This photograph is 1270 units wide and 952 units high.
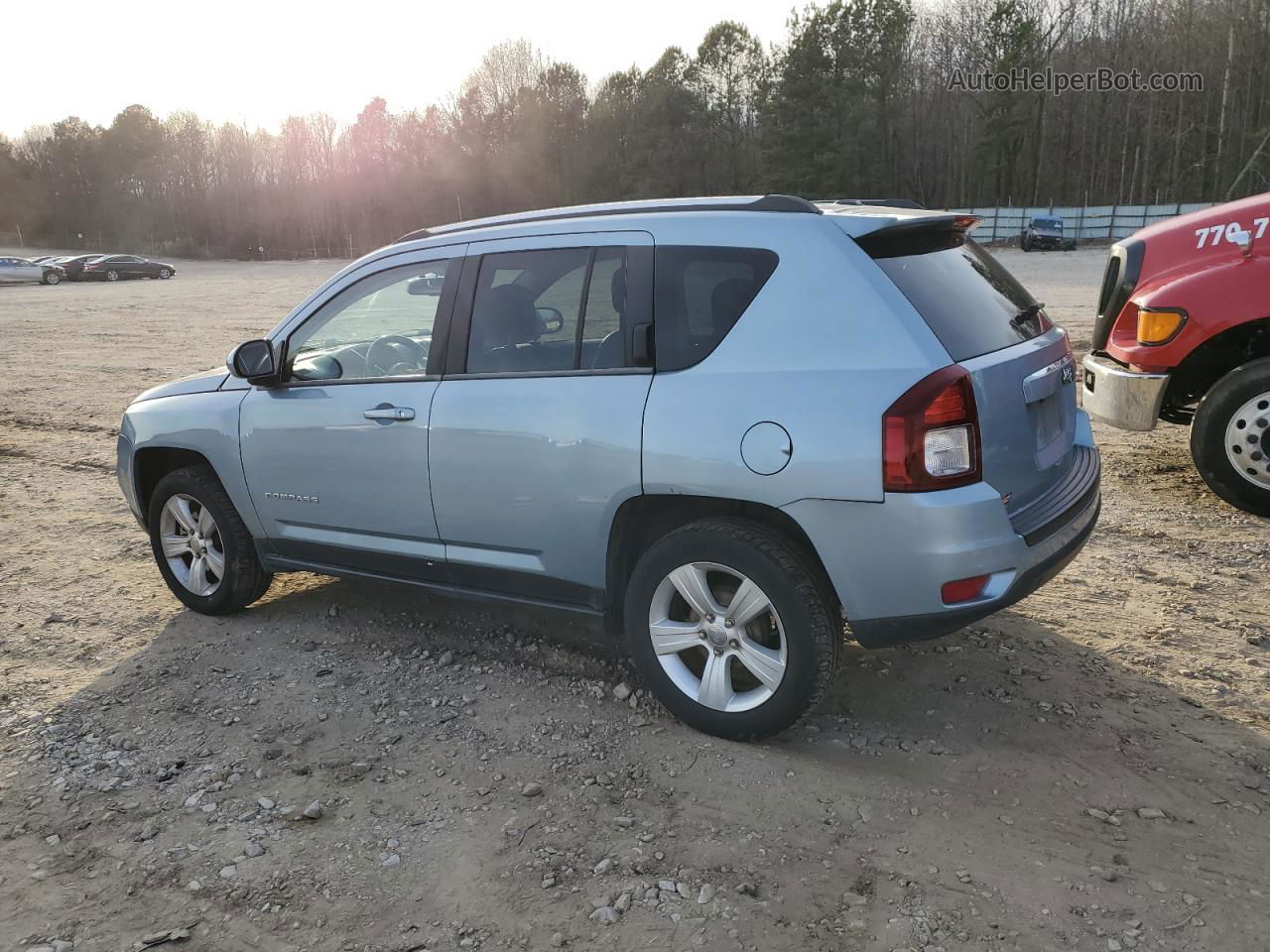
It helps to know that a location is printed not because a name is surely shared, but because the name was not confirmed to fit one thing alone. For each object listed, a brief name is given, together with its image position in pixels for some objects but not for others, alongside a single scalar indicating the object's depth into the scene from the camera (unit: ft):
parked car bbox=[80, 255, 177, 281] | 137.59
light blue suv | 10.59
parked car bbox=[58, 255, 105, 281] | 137.08
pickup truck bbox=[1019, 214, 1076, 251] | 127.95
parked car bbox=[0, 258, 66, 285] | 129.49
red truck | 18.98
